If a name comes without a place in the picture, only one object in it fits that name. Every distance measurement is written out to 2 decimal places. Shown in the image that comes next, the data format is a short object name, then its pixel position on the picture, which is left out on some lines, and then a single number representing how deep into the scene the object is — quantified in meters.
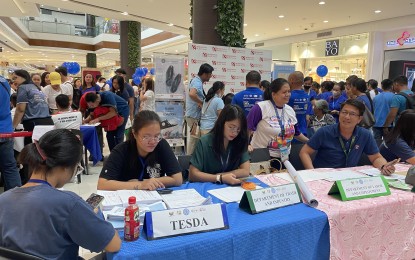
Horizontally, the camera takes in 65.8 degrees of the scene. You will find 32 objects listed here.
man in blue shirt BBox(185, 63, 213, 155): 4.44
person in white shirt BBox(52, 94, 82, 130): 3.97
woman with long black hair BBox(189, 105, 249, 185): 2.19
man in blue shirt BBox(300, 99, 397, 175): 2.57
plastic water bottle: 1.29
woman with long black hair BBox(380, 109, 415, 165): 2.60
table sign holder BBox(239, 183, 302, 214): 1.62
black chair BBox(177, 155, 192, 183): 2.44
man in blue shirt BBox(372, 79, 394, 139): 4.90
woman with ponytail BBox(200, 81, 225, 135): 4.40
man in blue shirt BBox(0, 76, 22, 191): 3.16
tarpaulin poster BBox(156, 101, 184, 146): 5.45
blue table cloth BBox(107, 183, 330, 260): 1.26
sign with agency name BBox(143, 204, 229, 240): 1.33
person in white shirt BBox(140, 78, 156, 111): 5.95
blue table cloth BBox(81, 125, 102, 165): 4.45
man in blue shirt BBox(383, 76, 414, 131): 4.82
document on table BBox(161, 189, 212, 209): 1.64
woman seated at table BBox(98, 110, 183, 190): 1.91
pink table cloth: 1.64
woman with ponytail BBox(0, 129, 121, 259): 1.14
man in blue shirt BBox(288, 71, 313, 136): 3.73
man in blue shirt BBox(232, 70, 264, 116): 3.97
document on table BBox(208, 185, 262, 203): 1.78
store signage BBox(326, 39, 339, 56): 11.66
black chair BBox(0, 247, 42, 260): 1.03
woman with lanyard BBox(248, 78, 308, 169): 2.94
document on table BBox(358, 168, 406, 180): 2.24
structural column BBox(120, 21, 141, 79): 11.70
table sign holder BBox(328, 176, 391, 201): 1.82
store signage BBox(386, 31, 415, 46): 9.42
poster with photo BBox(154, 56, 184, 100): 5.34
